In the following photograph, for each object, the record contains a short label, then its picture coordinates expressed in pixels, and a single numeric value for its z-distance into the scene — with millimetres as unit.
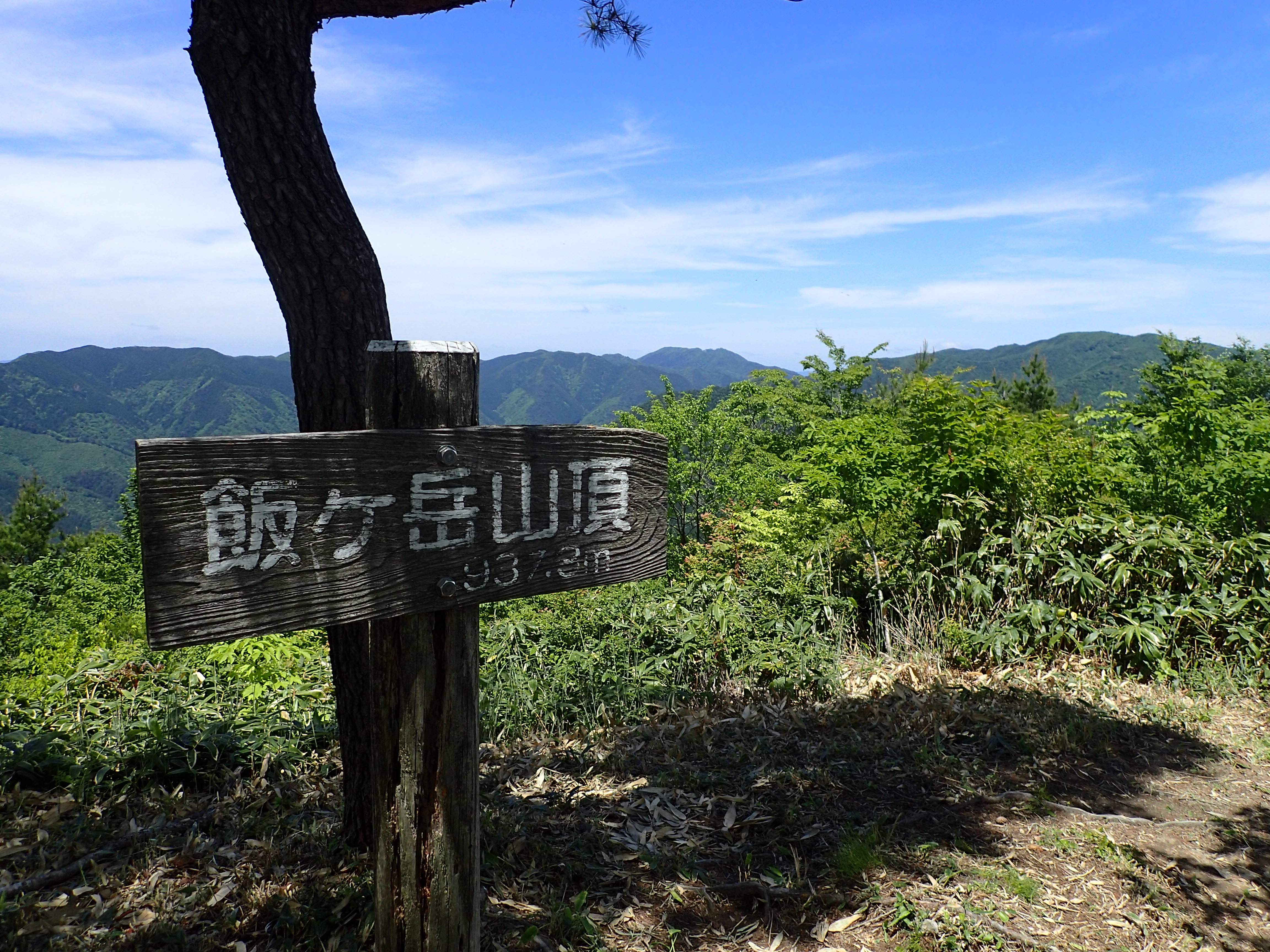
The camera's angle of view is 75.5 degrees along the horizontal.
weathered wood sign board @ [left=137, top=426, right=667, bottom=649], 1482
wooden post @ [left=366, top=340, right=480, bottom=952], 1784
